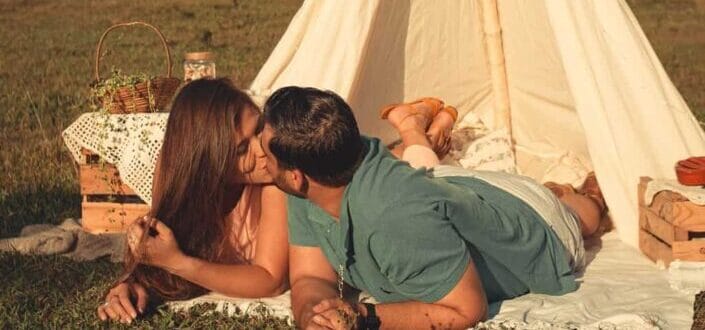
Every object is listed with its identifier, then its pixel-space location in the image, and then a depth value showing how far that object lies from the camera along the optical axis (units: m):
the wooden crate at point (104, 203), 5.45
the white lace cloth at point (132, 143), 5.23
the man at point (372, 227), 3.61
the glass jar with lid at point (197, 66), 5.51
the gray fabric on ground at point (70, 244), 5.16
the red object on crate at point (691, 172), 4.65
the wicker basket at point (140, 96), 5.31
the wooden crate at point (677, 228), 4.57
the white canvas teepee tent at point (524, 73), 5.04
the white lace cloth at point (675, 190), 4.55
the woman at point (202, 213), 4.12
